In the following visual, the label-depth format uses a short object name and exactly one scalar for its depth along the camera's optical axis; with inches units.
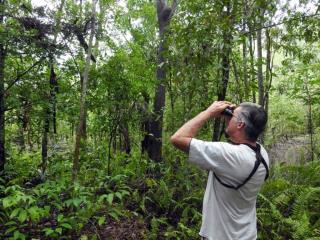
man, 84.0
